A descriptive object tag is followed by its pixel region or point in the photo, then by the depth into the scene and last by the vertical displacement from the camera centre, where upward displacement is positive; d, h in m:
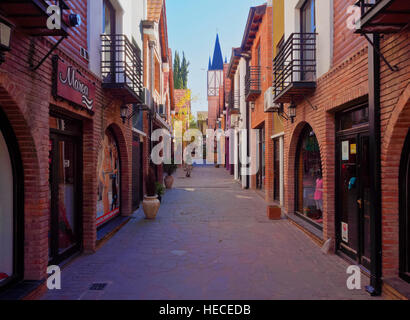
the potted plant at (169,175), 16.55 -0.82
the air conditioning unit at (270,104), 9.91 +1.88
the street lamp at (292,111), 8.00 +1.29
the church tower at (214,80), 52.00 +14.20
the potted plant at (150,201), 9.05 -1.21
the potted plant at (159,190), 11.45 -1.11
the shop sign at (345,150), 5.71 +0.17
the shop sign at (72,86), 4.52 +1.23
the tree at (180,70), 44.82 +14.37
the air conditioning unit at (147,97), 10.67 +2.24
